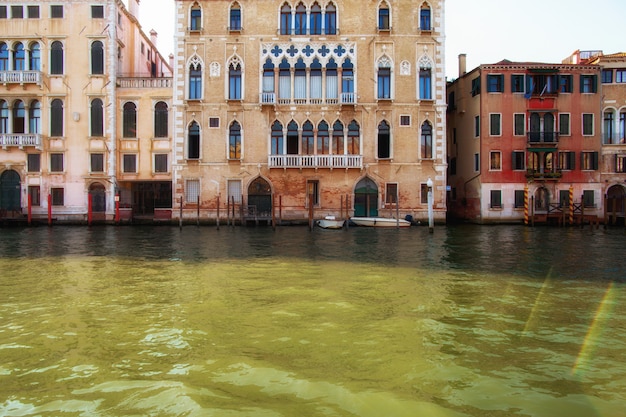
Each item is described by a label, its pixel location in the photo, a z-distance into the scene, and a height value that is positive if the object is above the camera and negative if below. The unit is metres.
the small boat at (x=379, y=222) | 25.48 -1.04
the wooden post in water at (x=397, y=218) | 24.34 -0.85
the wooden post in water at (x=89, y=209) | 26.50 -0.29
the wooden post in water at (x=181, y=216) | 25.62 -0.69
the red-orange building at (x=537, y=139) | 28.45 +3.28
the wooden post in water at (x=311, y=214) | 24.23 -0.59
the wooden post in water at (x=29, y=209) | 26.48 -0.29
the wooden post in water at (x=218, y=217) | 25.19 -0.73
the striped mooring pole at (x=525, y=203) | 27.53 -0.23
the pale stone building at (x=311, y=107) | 27.23 +4.87
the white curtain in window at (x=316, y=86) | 27.36 +5.96
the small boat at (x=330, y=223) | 25.08 -1.05
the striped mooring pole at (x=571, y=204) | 27.62 -0.28
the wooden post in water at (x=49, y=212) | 26.45 -0.42
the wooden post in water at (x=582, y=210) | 27.64 -0.60
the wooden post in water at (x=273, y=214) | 24.78 -0.62
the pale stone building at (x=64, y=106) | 27.67 +5.15
